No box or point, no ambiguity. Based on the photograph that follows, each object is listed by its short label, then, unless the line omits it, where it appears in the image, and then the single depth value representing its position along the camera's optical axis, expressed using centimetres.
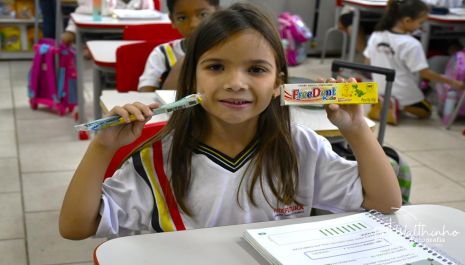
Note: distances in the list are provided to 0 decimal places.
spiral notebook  87
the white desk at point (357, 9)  485
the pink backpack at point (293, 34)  546
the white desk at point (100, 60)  261
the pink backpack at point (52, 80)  381
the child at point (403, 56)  403
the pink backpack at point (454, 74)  410
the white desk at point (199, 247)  88
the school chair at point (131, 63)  237
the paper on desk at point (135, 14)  352
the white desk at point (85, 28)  332
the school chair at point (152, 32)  284
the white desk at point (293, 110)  174
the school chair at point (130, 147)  126
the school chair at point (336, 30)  561
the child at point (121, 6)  386
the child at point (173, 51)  226
